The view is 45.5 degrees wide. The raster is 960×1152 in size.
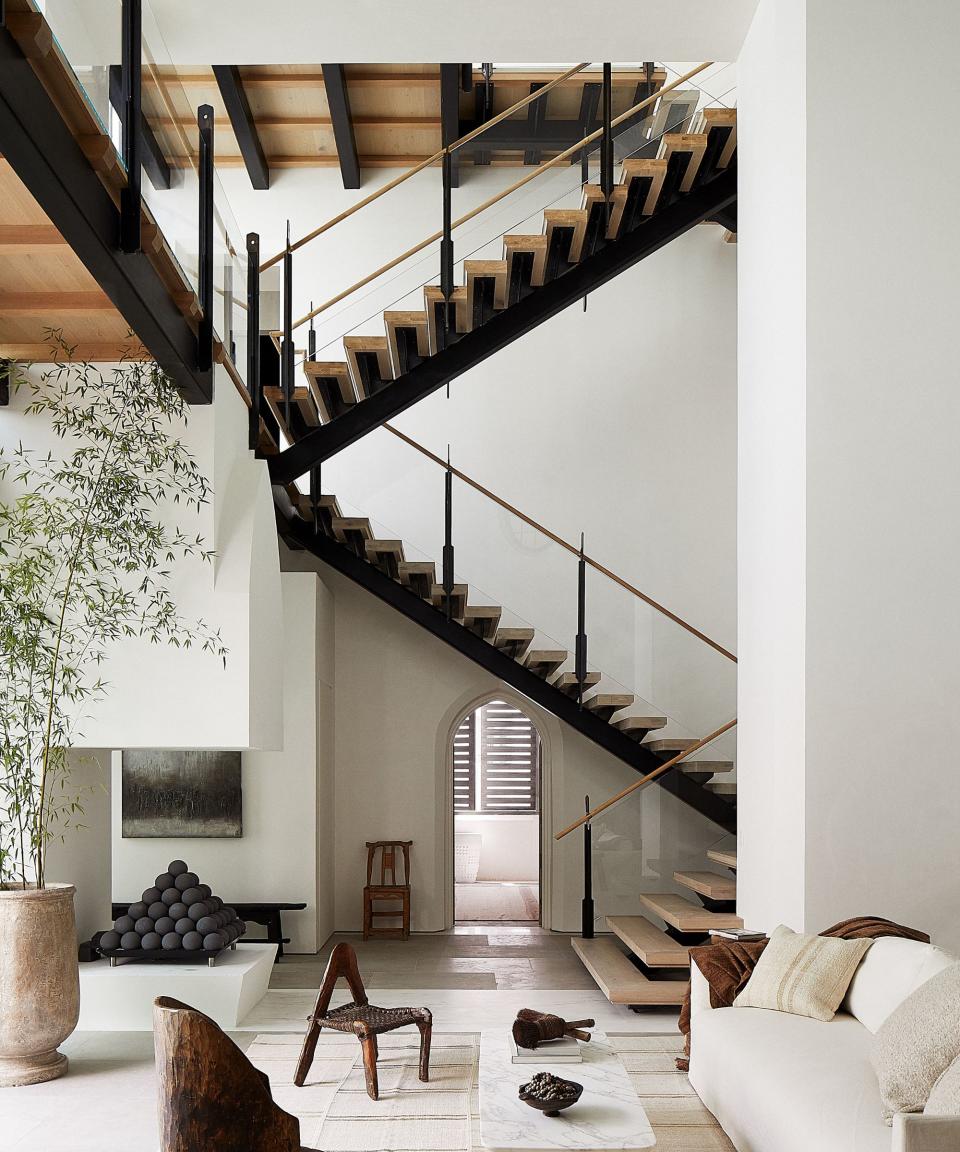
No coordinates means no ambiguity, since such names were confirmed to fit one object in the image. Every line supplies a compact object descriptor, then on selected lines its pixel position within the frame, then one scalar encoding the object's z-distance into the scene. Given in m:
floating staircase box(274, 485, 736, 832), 8.61
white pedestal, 6.23
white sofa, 3.36
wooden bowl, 3.61
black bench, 8.07
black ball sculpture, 6.42
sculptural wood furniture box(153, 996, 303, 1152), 3.20
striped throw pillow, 4.39
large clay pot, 5.23
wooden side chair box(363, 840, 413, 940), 8.92
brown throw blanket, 4.62
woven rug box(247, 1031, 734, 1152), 4.46
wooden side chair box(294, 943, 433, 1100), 4.91
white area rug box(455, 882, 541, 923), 10.59
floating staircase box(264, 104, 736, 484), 7.12
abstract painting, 8.42
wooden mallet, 4.30
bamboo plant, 5.70
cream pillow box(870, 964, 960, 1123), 3.21
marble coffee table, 3.44
